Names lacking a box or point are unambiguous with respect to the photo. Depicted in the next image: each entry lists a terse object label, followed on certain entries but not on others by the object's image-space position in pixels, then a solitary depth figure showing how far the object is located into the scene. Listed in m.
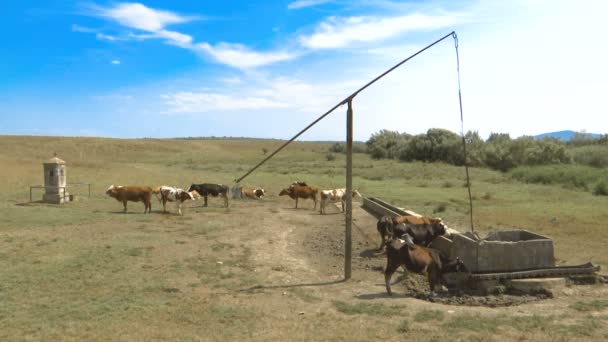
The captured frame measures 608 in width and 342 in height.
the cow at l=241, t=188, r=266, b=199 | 23.46
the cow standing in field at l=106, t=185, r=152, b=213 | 18.44
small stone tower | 19.72
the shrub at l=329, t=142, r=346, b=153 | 79.75
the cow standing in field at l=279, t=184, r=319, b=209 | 21.15
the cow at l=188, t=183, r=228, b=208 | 20.88
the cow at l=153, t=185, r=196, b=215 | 18.66
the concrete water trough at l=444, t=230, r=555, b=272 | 9.81
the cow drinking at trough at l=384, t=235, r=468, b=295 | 9.09
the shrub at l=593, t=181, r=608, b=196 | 24.98
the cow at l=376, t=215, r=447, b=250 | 11.69
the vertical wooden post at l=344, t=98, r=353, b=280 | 9.91
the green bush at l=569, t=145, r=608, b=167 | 38.92
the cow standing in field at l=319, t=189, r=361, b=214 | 19.61
